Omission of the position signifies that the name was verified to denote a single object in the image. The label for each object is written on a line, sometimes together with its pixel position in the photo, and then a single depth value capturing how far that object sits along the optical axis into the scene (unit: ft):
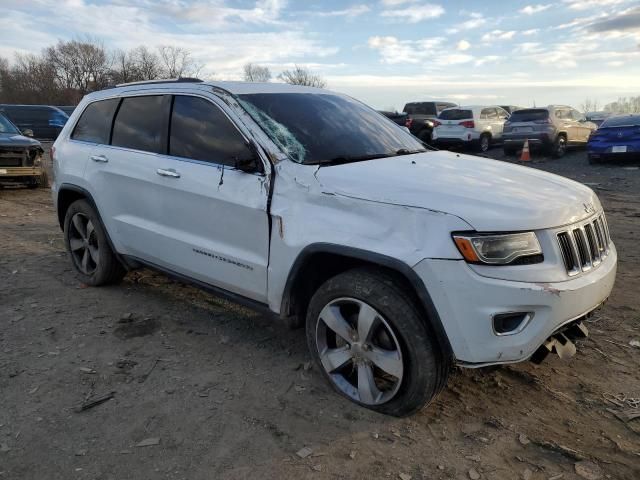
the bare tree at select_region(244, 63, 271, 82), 221.15
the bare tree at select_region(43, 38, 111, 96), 223.92
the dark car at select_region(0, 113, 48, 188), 33.04
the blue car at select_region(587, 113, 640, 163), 43.68
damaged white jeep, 8.09
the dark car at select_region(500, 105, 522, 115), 87.29
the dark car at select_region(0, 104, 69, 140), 70.79
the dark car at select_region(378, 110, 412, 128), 66.38
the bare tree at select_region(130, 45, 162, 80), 200.54
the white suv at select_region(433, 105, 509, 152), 59.21
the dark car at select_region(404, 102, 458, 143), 70.64
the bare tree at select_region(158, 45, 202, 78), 197.01
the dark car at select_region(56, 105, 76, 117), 79.83
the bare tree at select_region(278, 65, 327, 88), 190.70
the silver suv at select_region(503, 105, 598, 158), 52.90
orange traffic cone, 51.52
